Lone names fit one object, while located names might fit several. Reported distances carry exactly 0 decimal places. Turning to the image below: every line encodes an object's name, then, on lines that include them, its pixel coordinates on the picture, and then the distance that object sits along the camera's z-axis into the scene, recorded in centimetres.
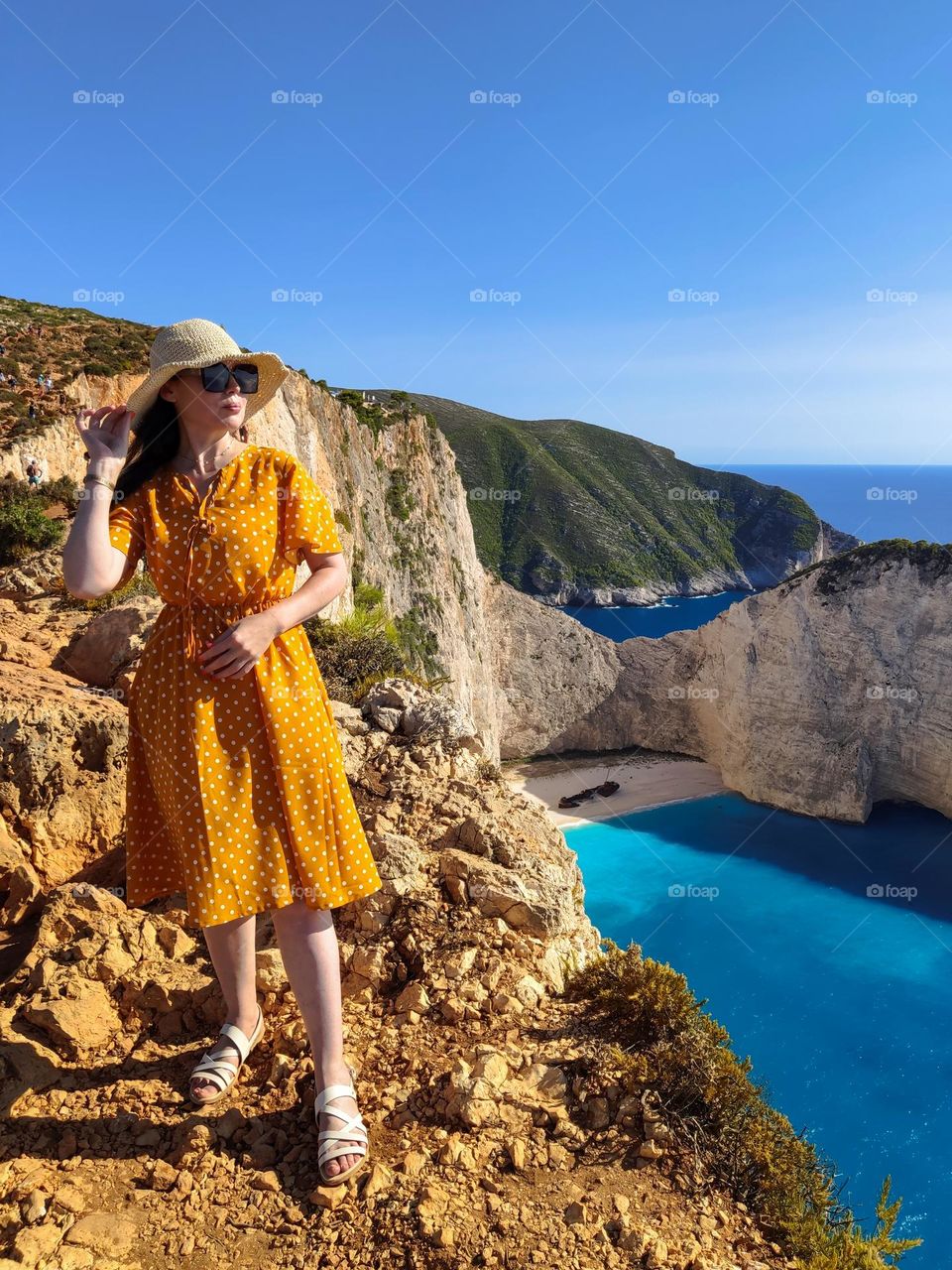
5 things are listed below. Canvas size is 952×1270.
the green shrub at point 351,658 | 537
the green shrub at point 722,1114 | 234
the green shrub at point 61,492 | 1316
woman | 222
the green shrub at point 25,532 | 922
